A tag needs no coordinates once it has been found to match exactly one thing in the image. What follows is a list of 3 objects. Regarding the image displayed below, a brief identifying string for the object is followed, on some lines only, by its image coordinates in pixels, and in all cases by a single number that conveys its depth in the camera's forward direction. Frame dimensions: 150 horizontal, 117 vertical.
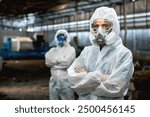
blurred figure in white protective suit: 2.40
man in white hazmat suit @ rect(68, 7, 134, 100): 1.19
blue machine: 7.74
